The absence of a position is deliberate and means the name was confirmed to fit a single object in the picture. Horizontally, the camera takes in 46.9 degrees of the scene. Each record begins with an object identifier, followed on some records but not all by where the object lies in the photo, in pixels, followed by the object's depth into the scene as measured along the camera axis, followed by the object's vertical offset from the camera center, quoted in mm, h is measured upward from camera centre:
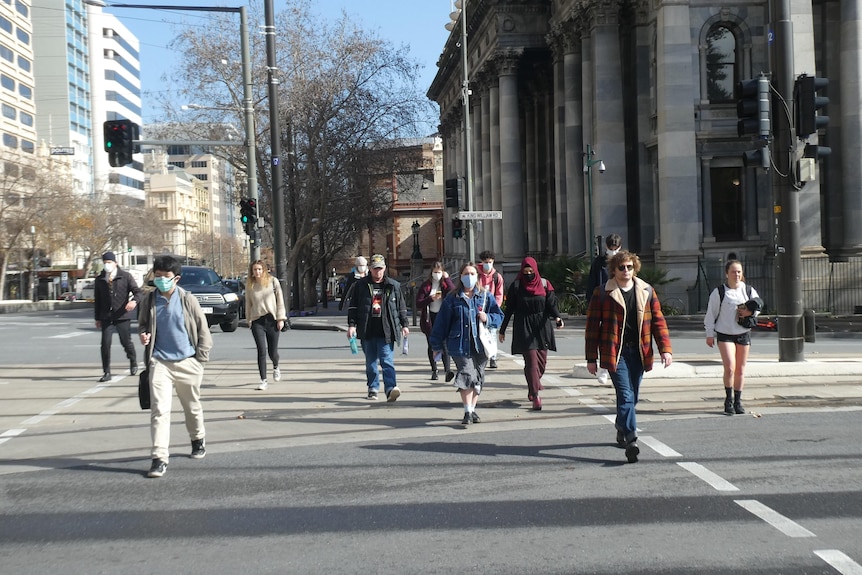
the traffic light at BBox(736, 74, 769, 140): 14602 +2314
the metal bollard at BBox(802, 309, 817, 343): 14648 -955
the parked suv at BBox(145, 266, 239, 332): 26812 -507
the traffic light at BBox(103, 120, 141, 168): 22922 +3296
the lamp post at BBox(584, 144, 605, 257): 33531 +3471
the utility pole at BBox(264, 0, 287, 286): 25641 +3268
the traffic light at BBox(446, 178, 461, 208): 31041 +2422
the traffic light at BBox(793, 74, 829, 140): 14516 +2301
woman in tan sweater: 14148 -384
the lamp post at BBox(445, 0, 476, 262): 32531 +4548
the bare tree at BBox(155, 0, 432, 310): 43344 +7376
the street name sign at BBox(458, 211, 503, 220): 28594 +1617
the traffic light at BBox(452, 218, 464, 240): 34128 +1509
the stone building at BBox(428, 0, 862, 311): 30312 +4650
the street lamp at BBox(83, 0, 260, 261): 25484 +4402
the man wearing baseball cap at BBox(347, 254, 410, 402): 12383 -504
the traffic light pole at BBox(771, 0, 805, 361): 14852 +858
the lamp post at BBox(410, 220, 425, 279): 71375 +960
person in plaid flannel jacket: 8570 -574
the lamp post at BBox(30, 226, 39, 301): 74125 +434
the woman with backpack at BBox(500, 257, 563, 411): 11742 -608
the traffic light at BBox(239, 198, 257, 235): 27214 +1749
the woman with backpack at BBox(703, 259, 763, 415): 11164 -692
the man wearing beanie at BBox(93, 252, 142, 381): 15031 -257
